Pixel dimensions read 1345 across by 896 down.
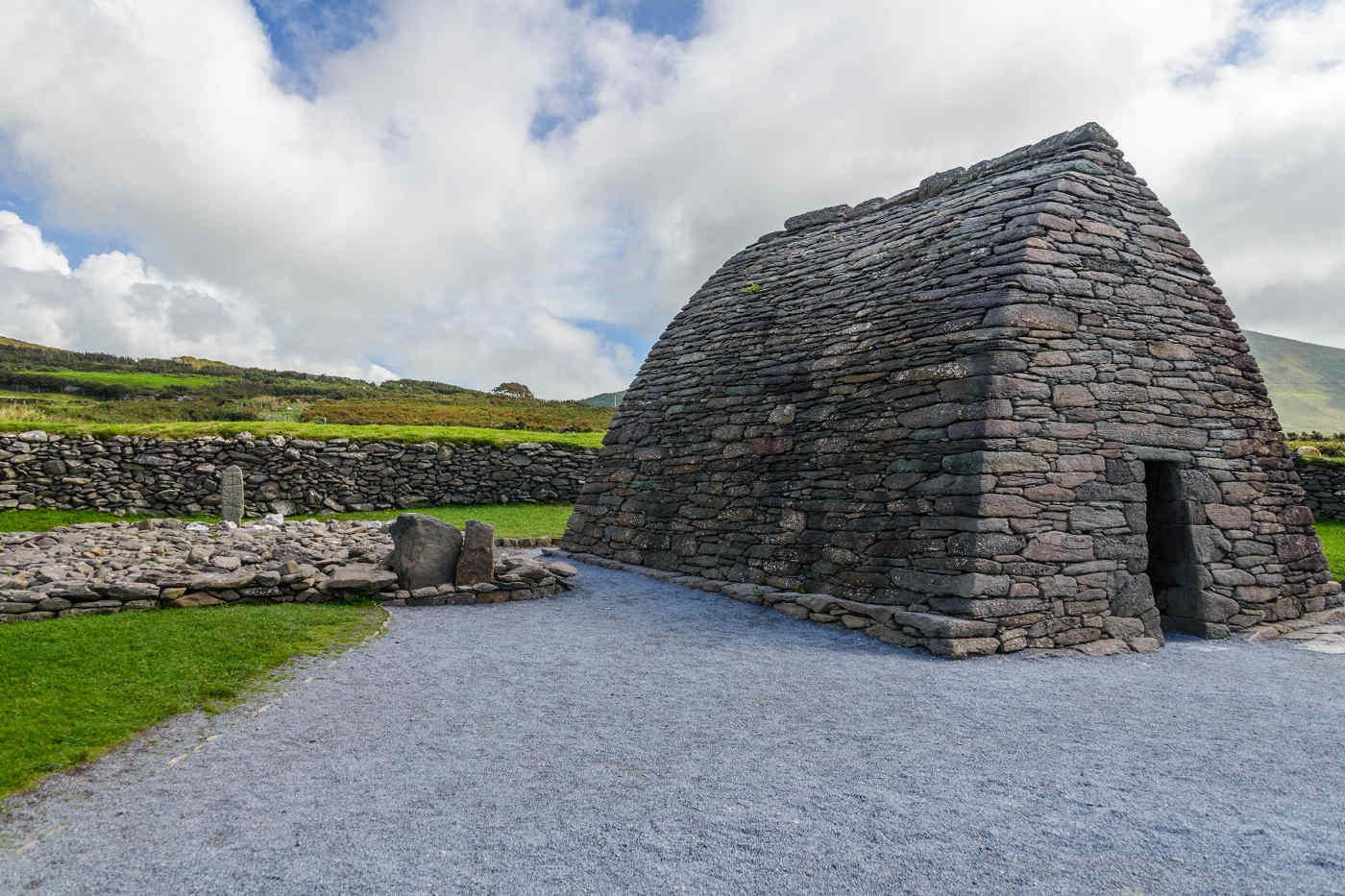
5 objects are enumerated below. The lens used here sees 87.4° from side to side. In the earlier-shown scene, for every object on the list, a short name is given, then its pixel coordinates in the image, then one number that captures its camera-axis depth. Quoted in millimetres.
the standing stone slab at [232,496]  17219
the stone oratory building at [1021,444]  7500
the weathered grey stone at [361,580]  9109
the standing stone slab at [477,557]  9656
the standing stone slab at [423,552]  9484
